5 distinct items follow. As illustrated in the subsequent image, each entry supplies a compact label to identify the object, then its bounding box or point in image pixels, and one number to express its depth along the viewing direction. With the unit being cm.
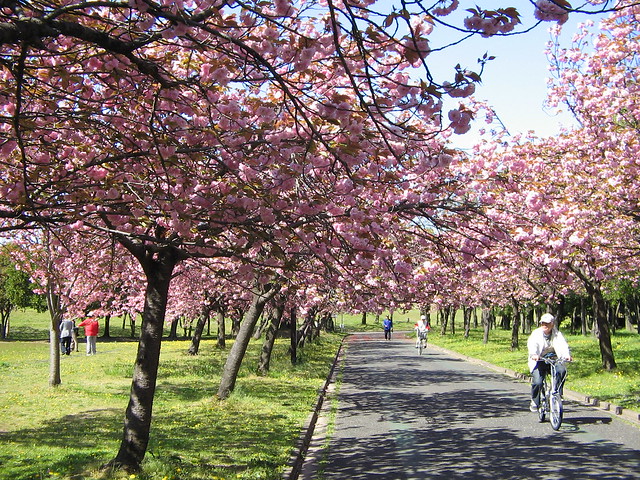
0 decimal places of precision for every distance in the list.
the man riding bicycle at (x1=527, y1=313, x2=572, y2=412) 1141
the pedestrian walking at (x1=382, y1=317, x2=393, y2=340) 5719
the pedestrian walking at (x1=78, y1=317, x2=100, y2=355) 3112
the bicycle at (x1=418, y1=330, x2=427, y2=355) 3512
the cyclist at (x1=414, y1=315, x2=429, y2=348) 3456
